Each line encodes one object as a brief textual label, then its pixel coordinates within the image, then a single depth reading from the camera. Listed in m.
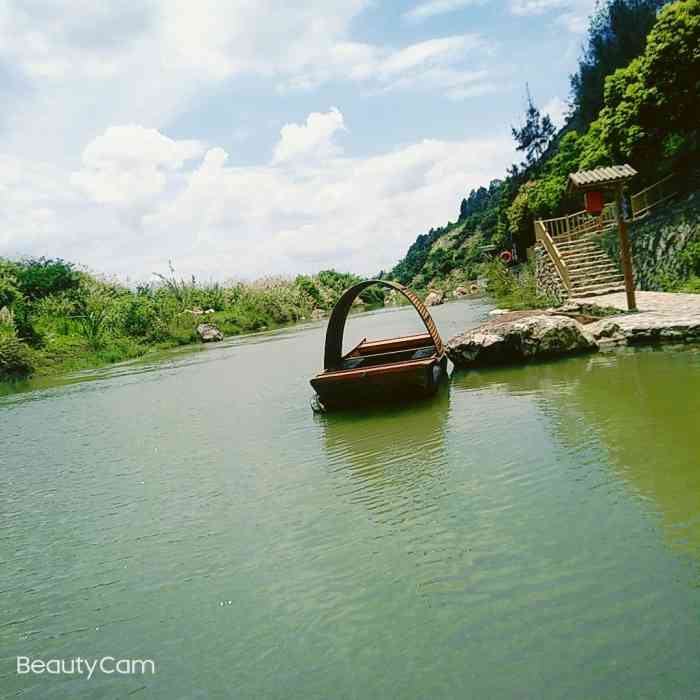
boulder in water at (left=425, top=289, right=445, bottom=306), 41.00
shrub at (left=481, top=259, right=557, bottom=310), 19.25
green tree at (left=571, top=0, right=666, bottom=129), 36.34
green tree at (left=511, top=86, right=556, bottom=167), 52.56
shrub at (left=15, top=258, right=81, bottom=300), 33.00
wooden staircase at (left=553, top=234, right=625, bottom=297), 15.51
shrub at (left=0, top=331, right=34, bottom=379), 22.87
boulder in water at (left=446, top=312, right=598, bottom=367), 10.23
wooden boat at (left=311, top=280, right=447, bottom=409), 8.09
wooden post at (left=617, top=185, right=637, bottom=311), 11.38
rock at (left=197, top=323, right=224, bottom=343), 33.56
